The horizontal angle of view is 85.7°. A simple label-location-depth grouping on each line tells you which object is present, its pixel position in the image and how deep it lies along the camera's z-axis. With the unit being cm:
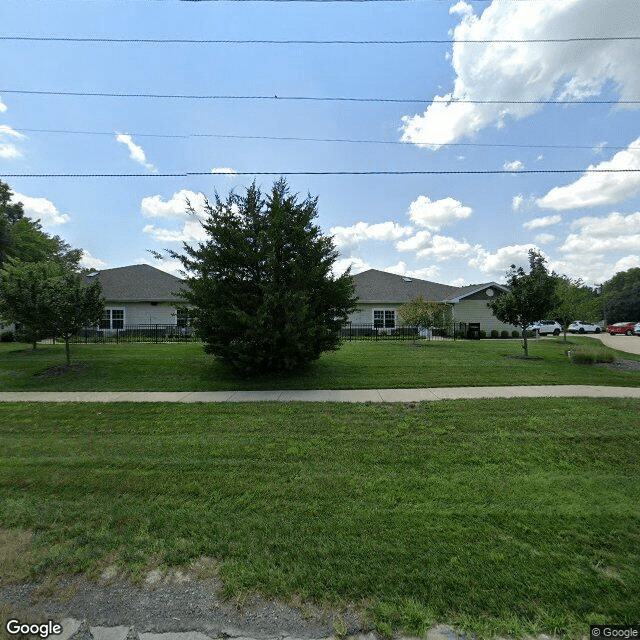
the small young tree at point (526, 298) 1294
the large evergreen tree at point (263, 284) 878
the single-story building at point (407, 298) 2662
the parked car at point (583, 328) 4050
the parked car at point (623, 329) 3731
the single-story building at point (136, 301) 2403
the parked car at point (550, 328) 3517
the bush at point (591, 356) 1141
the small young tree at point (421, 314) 1845
